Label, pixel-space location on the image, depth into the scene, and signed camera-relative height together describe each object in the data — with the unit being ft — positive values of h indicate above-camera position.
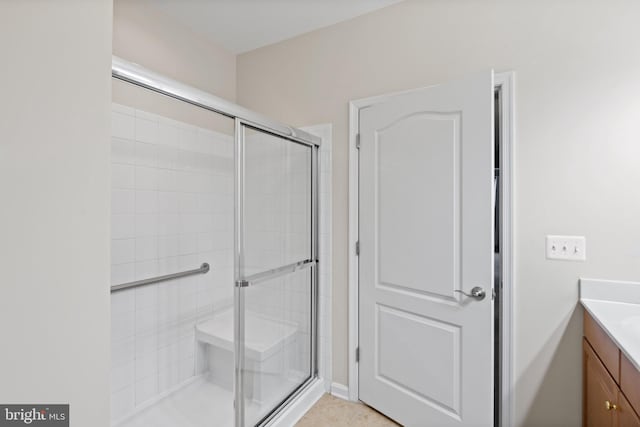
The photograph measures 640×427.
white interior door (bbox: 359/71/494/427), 5.29 -0.77
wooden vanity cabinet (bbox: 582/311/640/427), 3.51 -2.17
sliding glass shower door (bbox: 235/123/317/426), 5.33 -1.12
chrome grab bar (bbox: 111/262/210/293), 5.96 -1.37
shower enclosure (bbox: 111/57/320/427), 5.54 -1.07
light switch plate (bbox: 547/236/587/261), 5.10 -0.57
